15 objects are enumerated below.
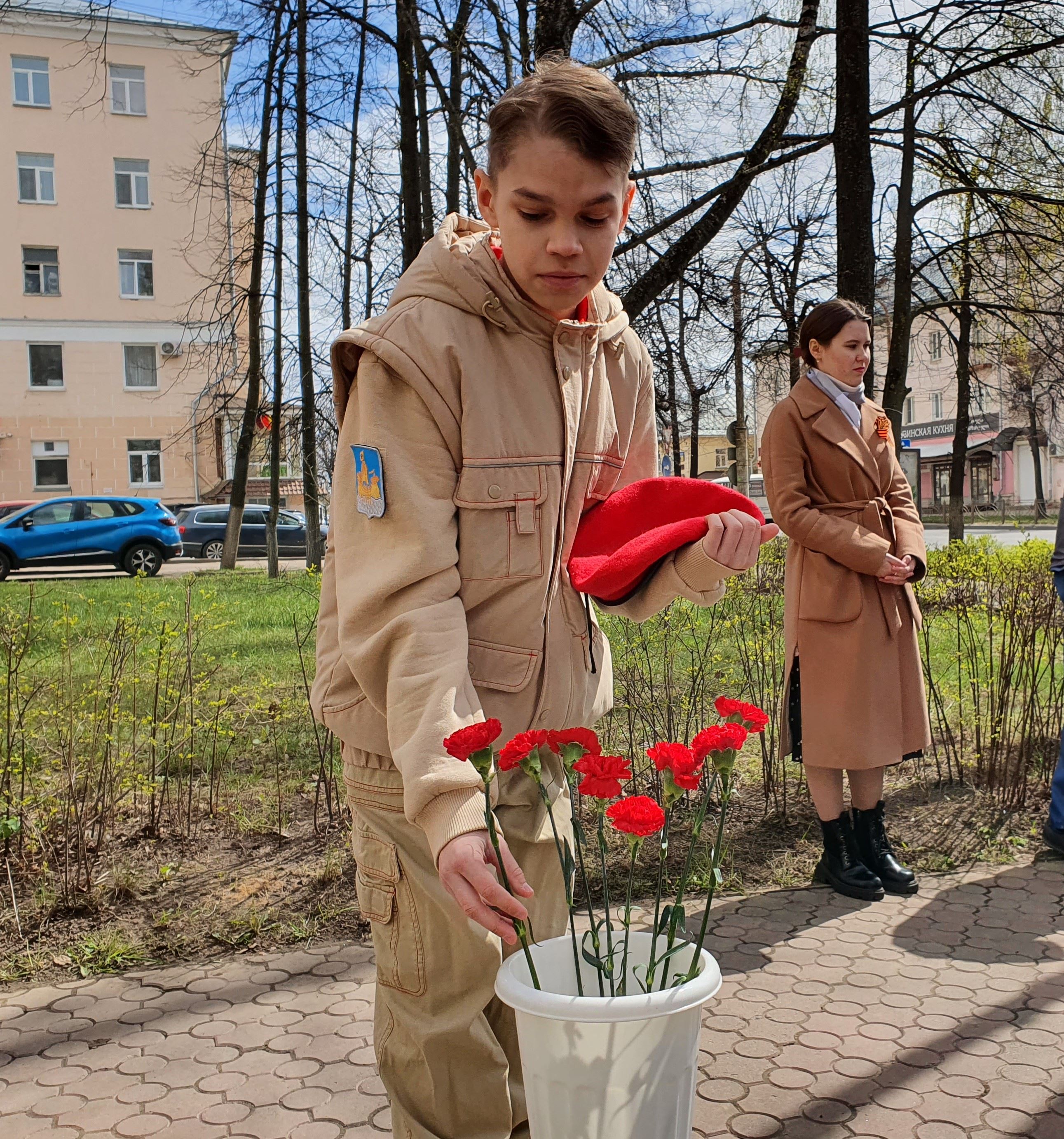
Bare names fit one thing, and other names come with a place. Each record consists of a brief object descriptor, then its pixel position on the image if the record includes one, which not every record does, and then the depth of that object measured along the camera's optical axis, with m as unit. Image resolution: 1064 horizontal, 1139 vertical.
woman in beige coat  4.28
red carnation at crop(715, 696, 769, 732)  1.52
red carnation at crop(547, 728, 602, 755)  1.46
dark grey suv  29.47
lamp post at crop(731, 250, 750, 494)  14.16
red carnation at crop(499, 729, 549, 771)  1.39
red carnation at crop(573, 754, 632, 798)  1.31
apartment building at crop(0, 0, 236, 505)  36.22
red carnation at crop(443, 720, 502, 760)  1.36
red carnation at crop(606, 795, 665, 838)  1.28
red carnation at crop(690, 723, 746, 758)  1.42
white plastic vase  1.25
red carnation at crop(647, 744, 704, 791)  1.37
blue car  21.95
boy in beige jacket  1.69
